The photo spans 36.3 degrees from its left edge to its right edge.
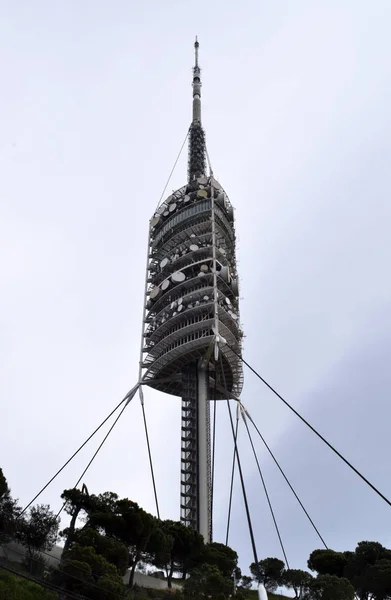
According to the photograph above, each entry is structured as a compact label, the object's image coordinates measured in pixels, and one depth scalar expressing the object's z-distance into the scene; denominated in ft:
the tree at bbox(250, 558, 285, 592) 226.38
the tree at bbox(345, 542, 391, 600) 186.00
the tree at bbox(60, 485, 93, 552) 190.19
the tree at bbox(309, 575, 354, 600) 176.35
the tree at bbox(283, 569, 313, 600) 205.24
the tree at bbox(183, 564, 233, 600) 159.22
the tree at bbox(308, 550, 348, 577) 210.79
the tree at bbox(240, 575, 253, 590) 218.38
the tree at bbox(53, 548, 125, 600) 139.03
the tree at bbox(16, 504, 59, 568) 180.14
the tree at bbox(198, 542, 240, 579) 200.13
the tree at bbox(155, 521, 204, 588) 199.21
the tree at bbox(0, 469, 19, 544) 174.13
